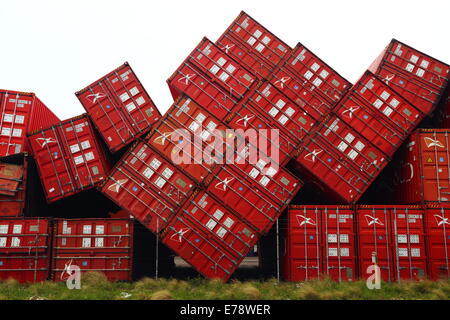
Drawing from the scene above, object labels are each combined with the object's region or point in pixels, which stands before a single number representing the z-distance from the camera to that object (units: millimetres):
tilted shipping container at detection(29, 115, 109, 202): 15570
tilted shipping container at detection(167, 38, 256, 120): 15859
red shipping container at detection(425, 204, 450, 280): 14078
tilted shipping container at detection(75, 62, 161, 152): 15922
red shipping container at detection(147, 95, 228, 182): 14945
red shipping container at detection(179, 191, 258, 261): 14117
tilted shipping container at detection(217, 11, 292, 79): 16812
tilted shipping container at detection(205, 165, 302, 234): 14438
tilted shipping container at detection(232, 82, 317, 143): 15656
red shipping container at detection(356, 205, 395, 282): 14328
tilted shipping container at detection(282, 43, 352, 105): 16422
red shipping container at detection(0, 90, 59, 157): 15828
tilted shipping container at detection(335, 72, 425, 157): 15711
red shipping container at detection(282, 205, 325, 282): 14445
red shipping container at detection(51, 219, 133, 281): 14453
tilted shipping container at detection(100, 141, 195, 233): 14445
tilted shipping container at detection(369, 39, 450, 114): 16250
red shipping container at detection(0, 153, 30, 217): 15102
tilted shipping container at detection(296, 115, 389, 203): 15203
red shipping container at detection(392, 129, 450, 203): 14867
